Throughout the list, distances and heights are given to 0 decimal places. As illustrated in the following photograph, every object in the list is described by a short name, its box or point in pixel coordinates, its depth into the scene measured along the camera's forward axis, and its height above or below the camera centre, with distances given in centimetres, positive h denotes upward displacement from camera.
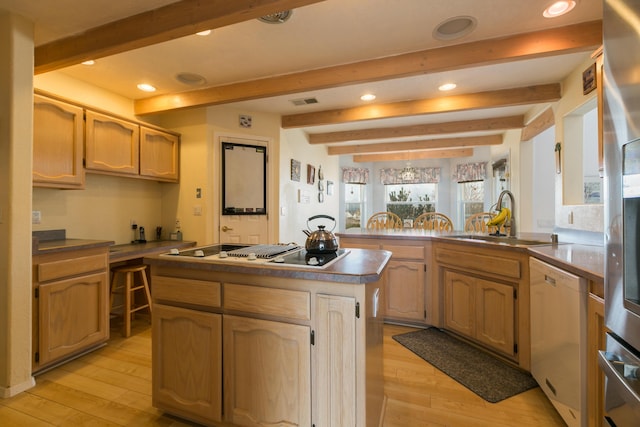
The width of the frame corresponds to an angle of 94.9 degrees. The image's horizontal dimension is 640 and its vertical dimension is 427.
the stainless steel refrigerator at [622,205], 79 +2
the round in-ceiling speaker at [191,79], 282 +133
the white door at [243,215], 366 -2
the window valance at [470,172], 627 +90
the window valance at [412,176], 698 +90
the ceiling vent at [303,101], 355 +138
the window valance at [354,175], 722 +93
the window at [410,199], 722 +35
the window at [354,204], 739 +23
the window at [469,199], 642 +31
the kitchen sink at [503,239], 228 -23
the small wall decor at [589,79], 231 +109
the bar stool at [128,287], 274 -76
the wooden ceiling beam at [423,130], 422 +131
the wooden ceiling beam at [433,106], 308 +126
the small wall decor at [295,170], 449 +67
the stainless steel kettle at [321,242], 163 -17
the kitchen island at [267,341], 122 -59
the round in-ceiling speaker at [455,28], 198 +130
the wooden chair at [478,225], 412 -19
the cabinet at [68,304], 205 -69
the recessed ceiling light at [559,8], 180 +129
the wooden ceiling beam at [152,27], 165 +117
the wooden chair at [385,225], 472 -20
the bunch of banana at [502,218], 257 -5
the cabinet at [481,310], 212 -77
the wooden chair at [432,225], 452 -20
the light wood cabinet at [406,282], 281 -68
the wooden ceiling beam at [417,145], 531 +132
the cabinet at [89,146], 231 +63
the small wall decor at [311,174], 516 +70
